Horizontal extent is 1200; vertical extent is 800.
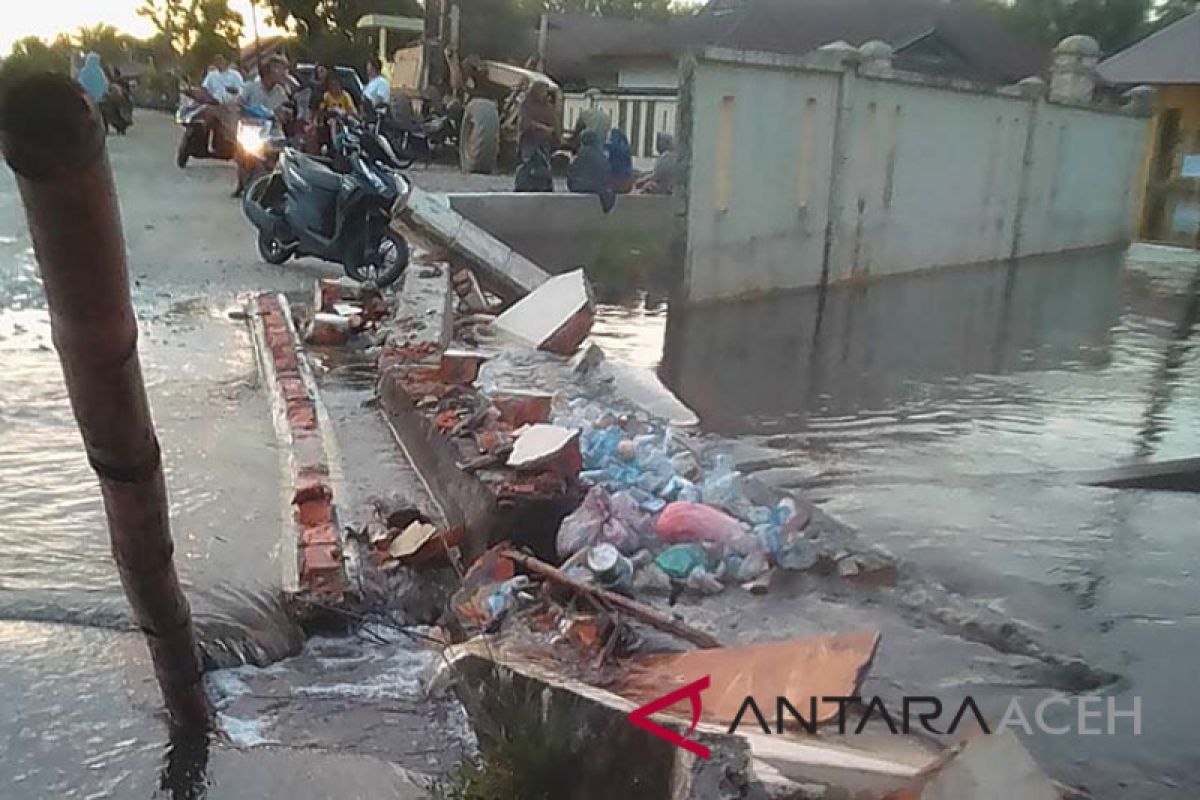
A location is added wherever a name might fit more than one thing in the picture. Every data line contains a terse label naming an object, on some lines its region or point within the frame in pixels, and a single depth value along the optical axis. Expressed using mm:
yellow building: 18391
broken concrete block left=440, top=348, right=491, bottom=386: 6066
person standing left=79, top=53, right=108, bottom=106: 14995
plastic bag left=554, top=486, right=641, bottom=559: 4047
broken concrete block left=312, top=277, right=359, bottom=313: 8141
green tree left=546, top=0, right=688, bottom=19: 39775
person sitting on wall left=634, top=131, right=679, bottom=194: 15586
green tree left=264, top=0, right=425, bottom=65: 28625
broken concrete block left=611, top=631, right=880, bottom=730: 2910
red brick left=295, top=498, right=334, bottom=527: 4211
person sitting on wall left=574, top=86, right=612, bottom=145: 16231
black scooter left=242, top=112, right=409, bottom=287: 9008
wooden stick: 3459
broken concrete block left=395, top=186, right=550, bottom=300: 9156
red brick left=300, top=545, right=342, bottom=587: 3771
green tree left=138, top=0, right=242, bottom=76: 38094
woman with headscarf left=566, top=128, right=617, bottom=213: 14312
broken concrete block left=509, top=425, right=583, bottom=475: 4336
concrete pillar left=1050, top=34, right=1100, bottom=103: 17469
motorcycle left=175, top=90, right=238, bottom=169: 16578
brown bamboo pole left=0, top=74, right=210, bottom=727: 1640
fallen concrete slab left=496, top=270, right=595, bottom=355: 7406
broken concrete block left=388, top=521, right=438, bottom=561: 4062
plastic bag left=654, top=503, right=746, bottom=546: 4137
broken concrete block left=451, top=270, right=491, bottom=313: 8539
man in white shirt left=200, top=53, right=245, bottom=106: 16297
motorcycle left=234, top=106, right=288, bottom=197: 12500
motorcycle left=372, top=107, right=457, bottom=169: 14494
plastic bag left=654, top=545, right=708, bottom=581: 3959
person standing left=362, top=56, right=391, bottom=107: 15688
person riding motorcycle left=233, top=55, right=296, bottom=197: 13341
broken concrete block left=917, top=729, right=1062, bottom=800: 2066
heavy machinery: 18188
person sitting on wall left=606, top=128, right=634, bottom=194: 15125
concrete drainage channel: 2549
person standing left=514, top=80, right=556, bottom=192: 14258
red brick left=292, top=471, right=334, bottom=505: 4387
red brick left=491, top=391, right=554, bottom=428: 5105
